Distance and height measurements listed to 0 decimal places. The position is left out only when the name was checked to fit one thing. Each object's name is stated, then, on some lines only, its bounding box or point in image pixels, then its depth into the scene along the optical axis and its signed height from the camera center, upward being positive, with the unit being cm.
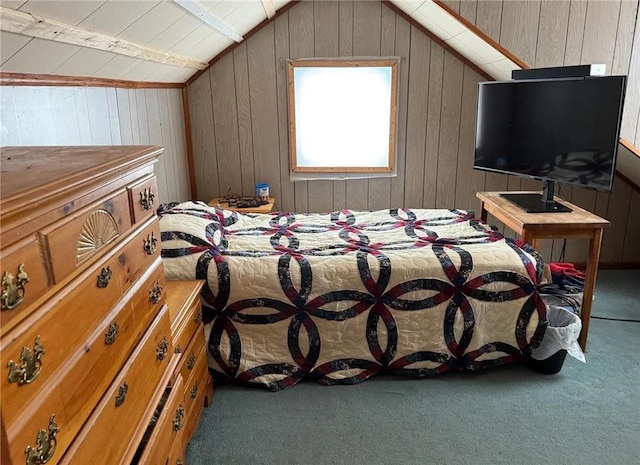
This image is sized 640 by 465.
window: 379 +1
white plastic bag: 240 -107
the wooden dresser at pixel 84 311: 76 -36
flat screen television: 244 -9
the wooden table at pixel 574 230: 252 -58
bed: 232 -88
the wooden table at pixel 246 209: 361 -64
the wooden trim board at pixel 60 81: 162 +15
